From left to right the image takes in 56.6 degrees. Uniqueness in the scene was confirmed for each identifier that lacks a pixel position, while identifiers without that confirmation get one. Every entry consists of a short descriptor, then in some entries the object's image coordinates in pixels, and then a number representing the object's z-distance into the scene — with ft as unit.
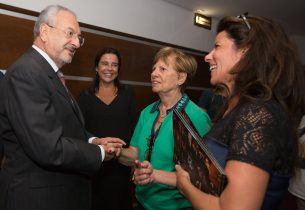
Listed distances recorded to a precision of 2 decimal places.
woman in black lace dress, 2.59
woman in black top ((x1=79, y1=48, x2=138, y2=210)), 8.50
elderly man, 4.25
